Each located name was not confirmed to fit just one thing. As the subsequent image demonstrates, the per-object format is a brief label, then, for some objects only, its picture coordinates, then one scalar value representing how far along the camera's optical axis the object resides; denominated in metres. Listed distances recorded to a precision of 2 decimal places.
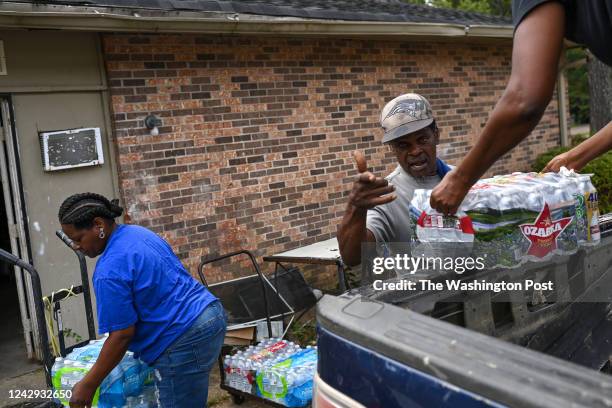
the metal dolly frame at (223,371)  4.45
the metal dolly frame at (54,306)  3.40
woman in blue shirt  3.14
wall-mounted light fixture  5.74
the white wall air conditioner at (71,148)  5.27
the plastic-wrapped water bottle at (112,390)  3.33
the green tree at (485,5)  23.50
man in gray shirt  2.92
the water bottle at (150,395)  3.50
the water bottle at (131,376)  3.41
